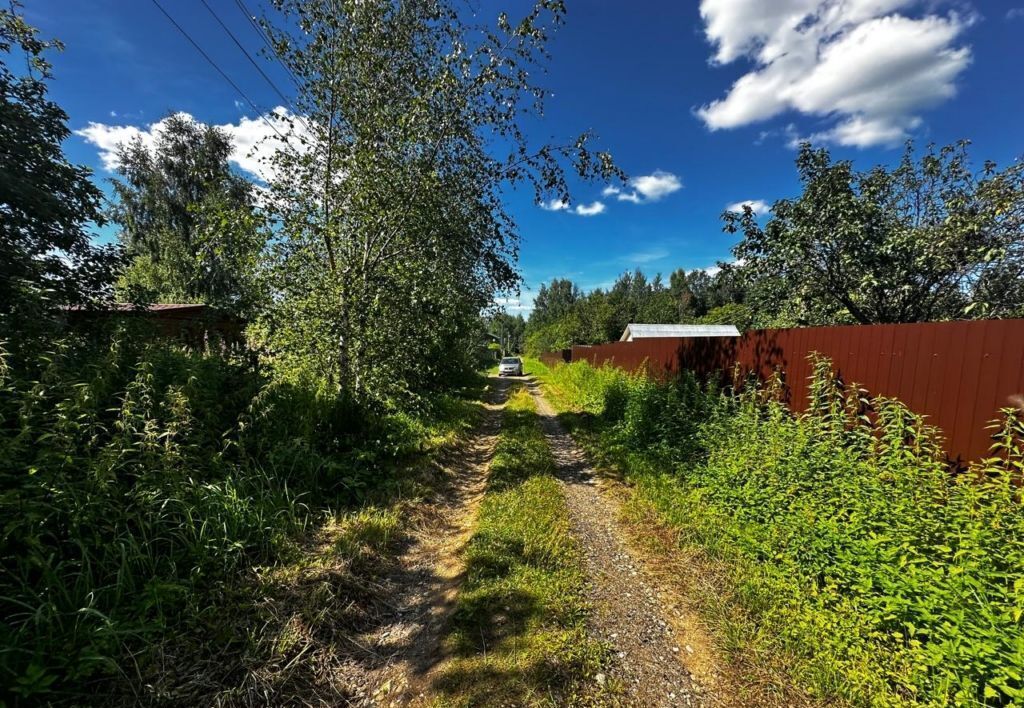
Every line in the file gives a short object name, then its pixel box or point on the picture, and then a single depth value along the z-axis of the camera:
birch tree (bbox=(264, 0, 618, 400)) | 5.89
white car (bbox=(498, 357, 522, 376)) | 29.61
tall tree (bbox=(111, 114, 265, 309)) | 20.45
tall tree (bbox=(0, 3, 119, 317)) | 3.95
